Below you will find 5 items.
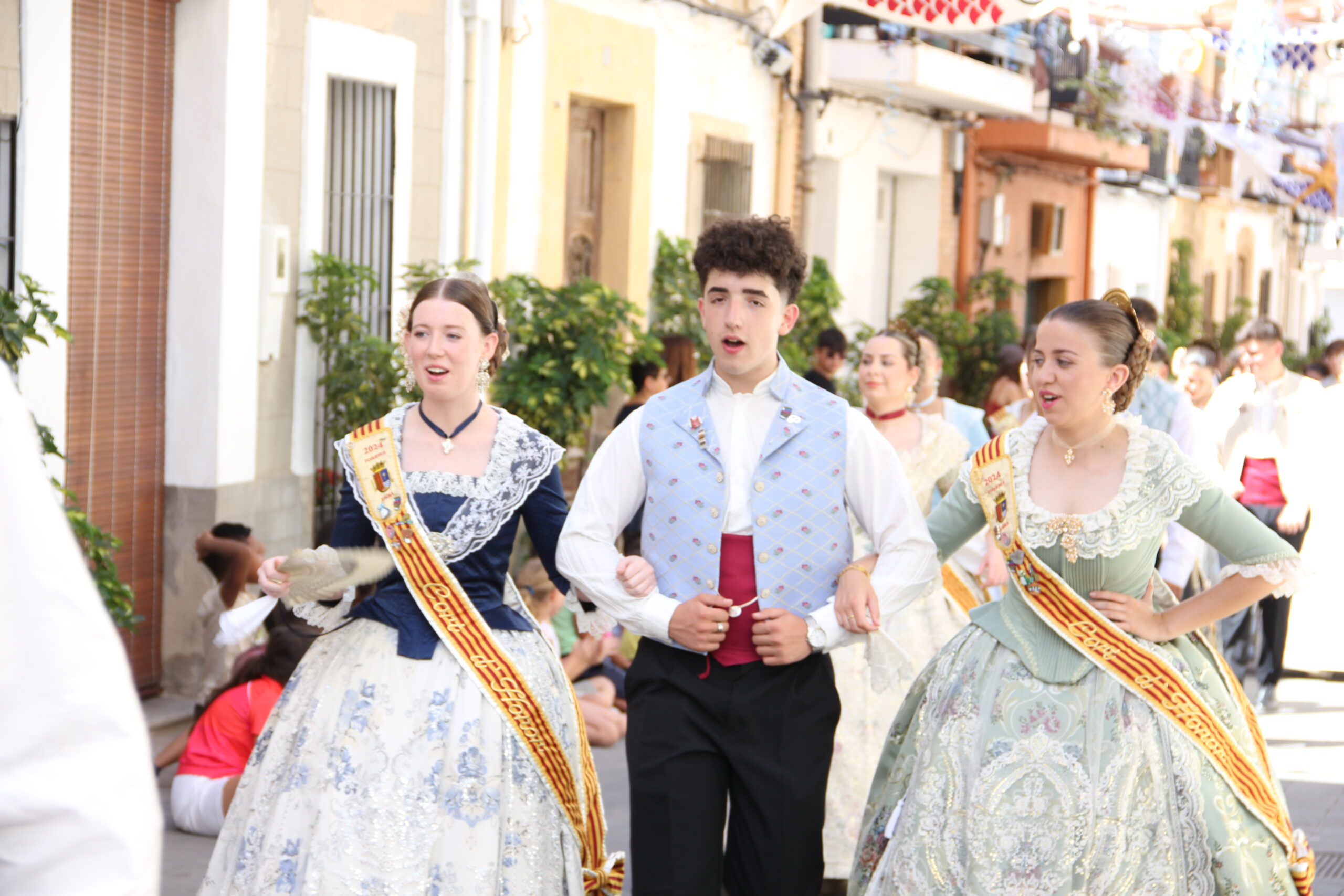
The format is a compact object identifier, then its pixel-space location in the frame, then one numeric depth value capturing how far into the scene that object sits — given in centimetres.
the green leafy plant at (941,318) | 1455
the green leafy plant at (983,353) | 1478
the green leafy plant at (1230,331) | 2348
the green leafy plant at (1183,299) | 2248
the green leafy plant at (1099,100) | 1764
